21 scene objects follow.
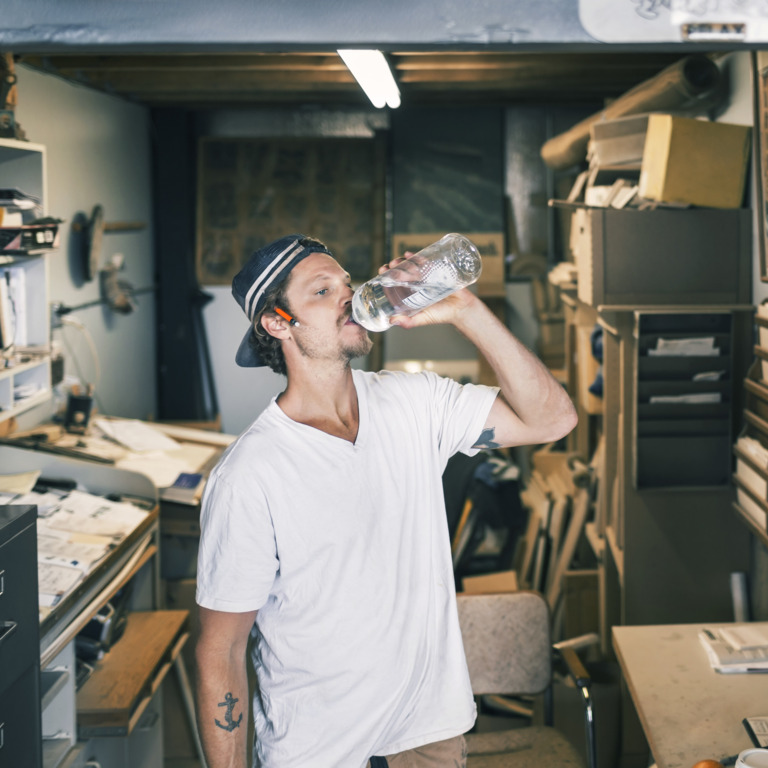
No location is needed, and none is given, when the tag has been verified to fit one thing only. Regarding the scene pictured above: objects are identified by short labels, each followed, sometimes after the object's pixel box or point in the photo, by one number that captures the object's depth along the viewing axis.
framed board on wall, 6.39
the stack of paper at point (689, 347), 2.93
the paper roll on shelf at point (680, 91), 3.15
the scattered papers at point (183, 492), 3.57
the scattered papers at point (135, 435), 4.07
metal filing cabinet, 1.70
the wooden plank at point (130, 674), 2.57
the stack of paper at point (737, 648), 2.23
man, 1.65
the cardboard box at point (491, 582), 4.05
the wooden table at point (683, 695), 1.91
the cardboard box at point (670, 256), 3.03
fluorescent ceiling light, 2.53
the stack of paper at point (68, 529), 2.46
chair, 2.54
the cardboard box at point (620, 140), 3.37
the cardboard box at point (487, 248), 6.05
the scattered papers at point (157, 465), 3.67
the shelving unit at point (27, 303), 2.84
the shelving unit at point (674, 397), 2.97
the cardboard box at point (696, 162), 2.88
